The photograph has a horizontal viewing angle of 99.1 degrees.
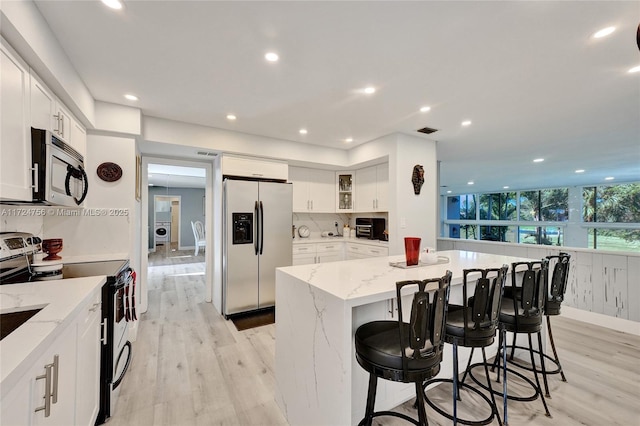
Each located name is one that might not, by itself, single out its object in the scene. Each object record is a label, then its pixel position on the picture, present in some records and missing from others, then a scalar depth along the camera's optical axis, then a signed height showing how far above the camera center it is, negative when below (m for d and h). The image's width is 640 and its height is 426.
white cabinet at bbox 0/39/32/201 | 1.41 +0.50
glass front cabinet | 5.30 +0.49
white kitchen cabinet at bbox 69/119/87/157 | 2.44 +0.76
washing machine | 9.61 -0.50
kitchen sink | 1.24 -0.47
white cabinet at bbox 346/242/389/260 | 4.25 -0.57
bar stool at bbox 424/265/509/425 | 1.59 -0.64
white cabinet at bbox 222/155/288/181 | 3.85 +0.73
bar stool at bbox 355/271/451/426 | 1.25 -0.63
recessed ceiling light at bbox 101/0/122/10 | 1.55 +1.23
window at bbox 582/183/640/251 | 8.15 +0.04
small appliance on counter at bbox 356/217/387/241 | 4.80 -0.21
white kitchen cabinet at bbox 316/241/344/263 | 4.71 -0.62
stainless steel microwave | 1.69 +0.33
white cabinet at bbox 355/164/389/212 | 4.56 +0.49
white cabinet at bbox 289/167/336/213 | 4.93 +0.50
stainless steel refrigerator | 3.66 -0.34
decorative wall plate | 2.87 +0.49
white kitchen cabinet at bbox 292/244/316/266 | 4.48 -0.62
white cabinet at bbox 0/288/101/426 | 0.86 -0.66
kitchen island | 1.38 -0.68
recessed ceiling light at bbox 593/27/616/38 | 1.77 +1.21
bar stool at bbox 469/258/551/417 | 1.84 -0.63
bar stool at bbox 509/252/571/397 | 2.08 -0.58
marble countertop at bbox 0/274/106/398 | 0.82 -0.43
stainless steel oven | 1.81 -0.75
